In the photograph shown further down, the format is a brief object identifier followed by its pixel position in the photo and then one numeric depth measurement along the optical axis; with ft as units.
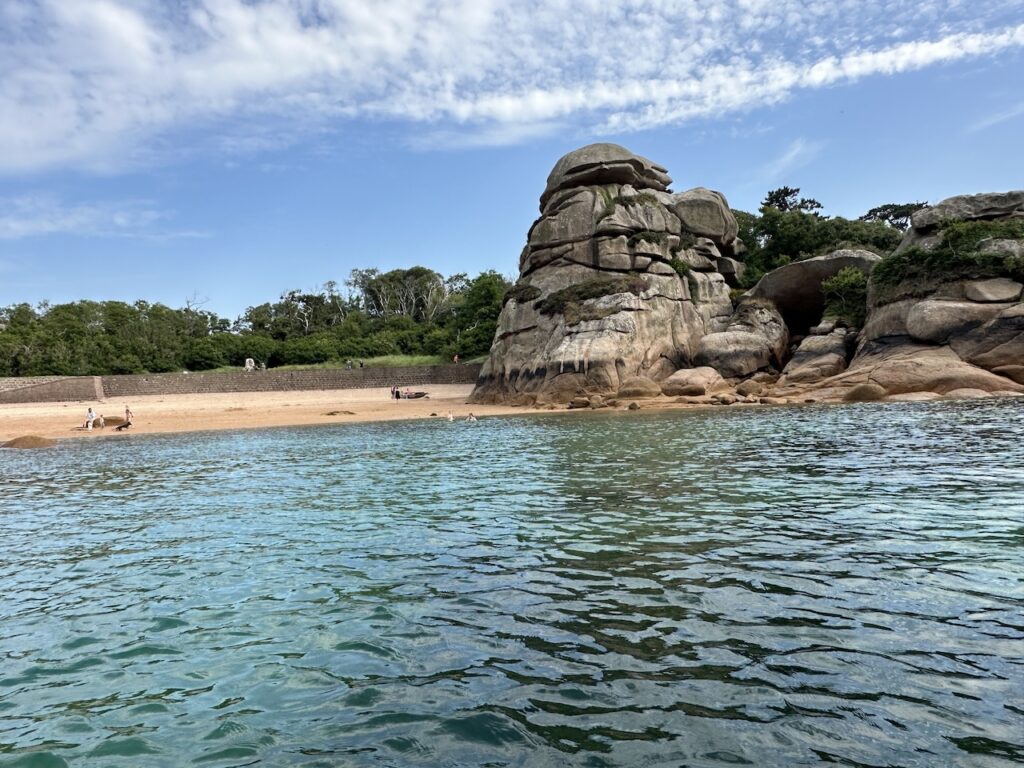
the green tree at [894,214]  220.43
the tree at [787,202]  207.00
